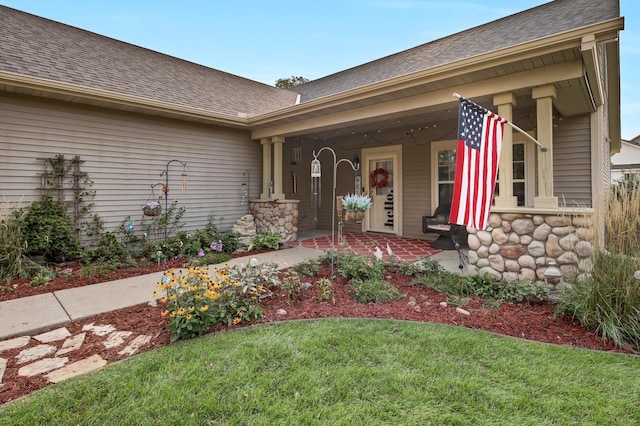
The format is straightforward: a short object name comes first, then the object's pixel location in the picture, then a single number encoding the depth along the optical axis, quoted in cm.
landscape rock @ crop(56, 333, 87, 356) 230
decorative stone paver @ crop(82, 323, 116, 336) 260
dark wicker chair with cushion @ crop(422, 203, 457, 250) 591
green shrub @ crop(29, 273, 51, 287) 377
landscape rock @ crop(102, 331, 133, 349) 239
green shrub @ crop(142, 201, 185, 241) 580
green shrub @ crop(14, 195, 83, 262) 439
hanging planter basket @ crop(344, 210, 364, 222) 377
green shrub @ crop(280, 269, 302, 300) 329
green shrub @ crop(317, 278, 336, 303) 326
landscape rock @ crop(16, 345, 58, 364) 219
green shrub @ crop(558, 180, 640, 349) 240
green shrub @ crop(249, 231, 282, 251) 612
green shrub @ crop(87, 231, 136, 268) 488
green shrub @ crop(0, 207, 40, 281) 401
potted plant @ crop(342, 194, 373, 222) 375
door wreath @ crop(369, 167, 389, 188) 762
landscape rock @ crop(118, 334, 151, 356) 227
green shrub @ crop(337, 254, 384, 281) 391
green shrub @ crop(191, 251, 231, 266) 493
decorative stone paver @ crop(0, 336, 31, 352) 235
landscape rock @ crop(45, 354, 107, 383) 196
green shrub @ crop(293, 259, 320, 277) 407
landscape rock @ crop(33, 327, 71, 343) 248
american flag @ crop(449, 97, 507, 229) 320
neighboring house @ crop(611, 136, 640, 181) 1827
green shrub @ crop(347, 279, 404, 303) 330
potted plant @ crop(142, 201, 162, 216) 541
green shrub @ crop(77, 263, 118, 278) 416
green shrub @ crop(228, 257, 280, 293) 301
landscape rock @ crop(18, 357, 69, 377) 203
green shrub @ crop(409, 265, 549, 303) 327
